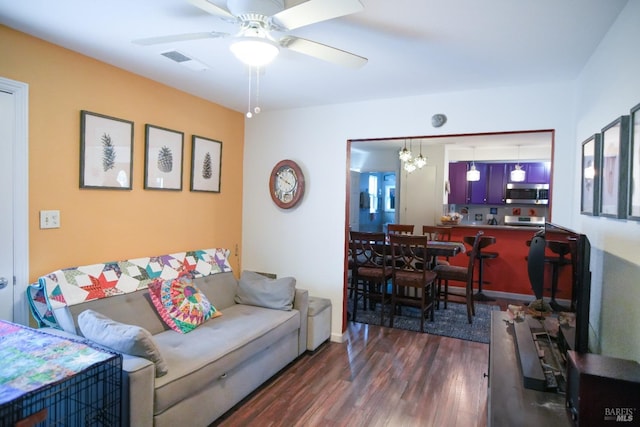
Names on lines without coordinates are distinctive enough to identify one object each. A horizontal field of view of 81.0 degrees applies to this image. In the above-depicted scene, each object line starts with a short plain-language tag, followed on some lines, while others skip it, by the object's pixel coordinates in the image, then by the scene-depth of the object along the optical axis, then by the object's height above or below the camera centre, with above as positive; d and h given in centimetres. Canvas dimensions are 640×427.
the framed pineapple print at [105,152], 265 +36
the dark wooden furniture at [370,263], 431 -69
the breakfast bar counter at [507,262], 553 -79
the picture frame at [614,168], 162 +20
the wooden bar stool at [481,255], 500 -66
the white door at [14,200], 224 -1
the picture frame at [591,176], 206 +21
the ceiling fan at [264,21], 150 +80
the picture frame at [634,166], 148 +19
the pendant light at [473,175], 674 +61
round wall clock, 394 +22
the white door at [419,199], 685 +16
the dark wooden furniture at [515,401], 137 -76
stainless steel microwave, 693 +30
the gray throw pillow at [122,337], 194 -73
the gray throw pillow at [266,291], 327 -79
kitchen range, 690 -19
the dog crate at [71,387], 145 -79
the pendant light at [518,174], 662 +63
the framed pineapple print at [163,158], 313 +38
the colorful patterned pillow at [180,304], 274 -77
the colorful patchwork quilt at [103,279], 229 -56
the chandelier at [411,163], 571 +73
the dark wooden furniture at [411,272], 403 -74
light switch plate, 243 -13
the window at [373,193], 870 +31
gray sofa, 191 -95
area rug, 404 -134
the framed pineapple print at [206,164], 362 +38
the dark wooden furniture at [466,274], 436 -79
